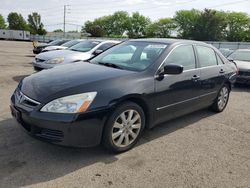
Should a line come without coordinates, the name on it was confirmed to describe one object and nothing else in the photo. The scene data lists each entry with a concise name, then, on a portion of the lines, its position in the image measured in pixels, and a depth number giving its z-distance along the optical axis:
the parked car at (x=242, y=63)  6.78
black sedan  2.35
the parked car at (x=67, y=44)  10.04
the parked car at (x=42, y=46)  12.97
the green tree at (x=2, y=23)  76.85
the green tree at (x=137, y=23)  77.73
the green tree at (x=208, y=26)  38.67
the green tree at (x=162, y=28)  66.85
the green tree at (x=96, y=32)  49.55
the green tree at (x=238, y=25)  53.28
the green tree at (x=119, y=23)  79.02
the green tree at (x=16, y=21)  65.03
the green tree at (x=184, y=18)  62.82
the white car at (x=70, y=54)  5.90
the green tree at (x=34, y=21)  67.62
